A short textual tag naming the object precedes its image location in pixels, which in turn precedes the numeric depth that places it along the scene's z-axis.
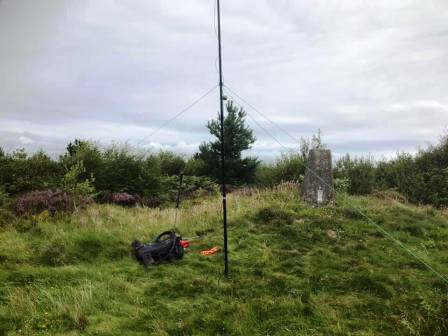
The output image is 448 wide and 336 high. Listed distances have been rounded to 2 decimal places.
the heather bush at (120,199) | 14.70
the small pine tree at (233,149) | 20.00
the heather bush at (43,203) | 11.48
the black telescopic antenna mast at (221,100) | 6.99
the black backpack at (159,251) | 7.63
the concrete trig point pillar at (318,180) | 12.03
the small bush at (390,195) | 15.32
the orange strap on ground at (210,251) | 8.33
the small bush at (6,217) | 10.37
